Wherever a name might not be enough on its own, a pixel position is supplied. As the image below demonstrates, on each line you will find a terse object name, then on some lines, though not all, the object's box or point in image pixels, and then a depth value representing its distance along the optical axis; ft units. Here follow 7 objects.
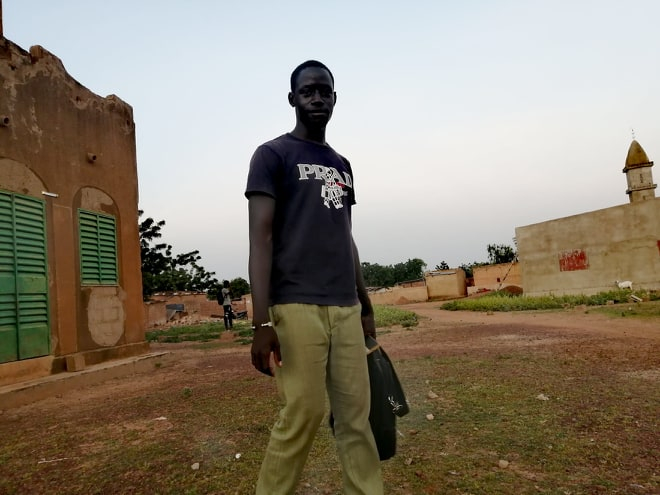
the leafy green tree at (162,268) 84.10
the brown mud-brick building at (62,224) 19.99
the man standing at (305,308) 5.59
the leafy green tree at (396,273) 218.18
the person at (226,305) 49.98
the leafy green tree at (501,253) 160.66
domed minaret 80.07
